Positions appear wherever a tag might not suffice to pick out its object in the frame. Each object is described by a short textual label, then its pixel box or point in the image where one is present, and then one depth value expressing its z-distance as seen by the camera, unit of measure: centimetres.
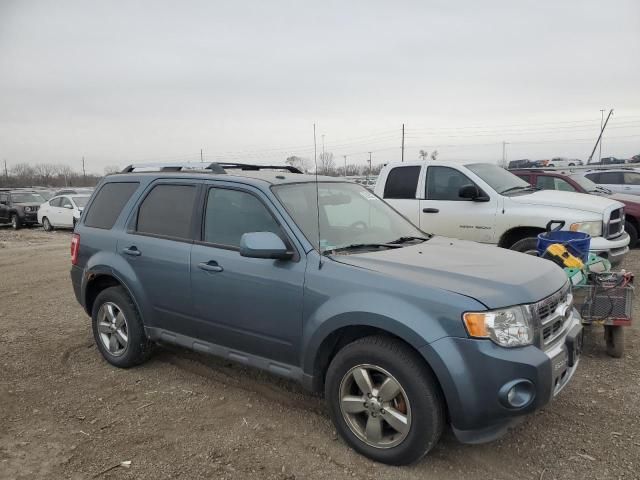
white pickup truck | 651
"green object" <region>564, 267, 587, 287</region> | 443
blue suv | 275
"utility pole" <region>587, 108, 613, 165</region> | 4823
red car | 1013
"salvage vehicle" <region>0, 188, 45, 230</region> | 2102
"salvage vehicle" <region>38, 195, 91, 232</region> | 1883
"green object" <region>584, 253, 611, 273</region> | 501
